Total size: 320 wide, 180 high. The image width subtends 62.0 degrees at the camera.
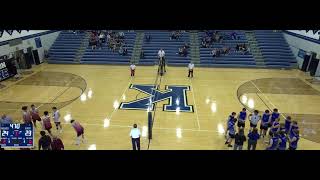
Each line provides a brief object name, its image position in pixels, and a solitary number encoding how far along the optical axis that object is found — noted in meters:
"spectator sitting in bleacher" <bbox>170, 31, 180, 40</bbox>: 28.26
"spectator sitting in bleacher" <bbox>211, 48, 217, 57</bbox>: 25.61
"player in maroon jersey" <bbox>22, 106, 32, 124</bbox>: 11.43
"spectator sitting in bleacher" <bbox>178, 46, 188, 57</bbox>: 25.83
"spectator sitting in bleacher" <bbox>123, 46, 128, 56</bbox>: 26.20
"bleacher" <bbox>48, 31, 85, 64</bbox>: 26.10
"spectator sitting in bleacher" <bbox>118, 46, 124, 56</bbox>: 26.34
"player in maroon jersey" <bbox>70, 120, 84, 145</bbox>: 10.53
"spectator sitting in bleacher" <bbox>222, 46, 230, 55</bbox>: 25.91
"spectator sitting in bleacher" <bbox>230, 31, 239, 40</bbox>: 27.91
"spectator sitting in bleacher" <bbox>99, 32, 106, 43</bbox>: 28.17
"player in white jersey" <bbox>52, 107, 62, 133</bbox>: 11.65
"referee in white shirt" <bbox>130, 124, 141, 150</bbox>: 9.84
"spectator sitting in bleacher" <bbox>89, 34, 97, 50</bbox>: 27.52
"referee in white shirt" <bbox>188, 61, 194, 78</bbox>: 20.42
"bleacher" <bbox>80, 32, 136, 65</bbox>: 25.58
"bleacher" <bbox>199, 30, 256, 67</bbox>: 24.75
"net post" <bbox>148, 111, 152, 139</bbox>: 11.05
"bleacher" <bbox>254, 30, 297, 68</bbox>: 24.61
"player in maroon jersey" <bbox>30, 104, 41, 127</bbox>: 11.93
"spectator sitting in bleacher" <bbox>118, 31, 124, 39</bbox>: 28.41
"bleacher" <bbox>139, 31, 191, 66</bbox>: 25.23
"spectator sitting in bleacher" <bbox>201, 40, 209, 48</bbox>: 26.91
